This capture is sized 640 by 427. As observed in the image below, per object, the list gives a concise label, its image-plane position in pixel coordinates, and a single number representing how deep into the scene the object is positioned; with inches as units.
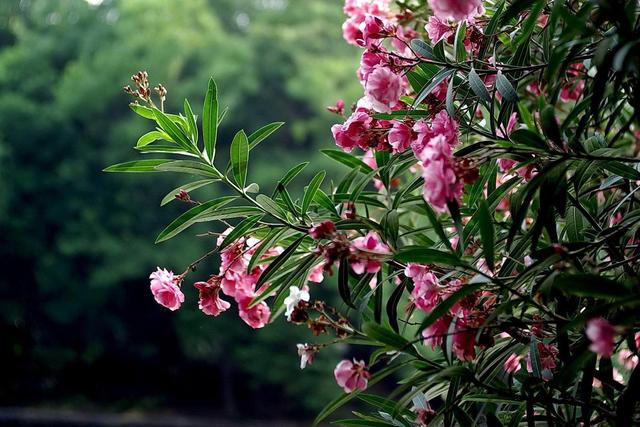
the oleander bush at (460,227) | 73.6
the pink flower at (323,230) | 76.6
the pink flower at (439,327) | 77.1
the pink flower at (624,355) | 102.1
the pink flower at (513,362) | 84.0
